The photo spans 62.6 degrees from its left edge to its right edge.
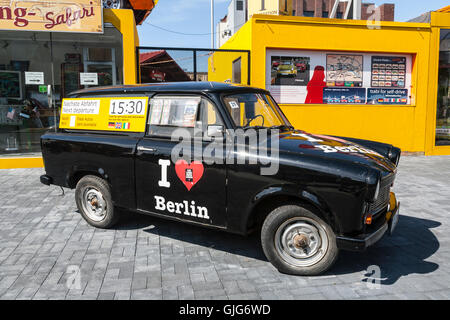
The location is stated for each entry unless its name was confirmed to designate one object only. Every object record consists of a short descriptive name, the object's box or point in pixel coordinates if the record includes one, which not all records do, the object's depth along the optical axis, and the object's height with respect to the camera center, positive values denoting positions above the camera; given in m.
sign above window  8.94 +2.42
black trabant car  3.34 -0.56
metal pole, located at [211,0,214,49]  36.06 +9.20
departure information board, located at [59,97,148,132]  4.51 +0.00
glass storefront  9.69 +1.07
